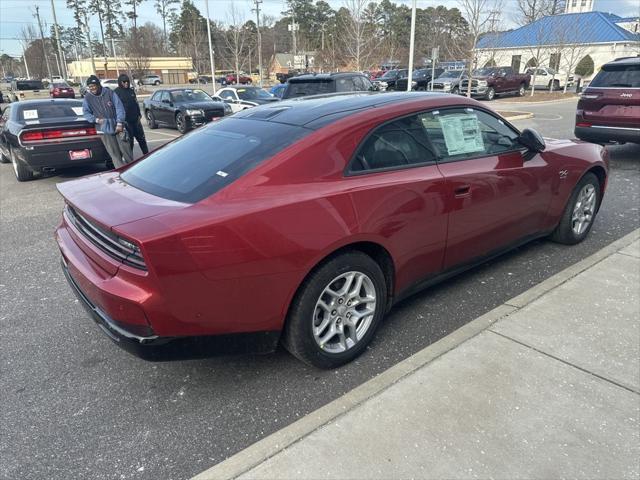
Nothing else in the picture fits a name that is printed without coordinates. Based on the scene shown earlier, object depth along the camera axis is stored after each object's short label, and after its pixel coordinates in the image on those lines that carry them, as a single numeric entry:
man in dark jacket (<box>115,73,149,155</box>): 9.16
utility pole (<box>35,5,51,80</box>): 59.83
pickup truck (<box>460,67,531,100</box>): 24.92
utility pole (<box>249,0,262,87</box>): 52.38
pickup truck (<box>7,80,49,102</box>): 30.91
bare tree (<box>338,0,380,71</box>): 20.52
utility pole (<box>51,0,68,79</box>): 39.62
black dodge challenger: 7.80
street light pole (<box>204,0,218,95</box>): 29.26
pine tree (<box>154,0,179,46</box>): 82.38
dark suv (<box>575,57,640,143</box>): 7.93
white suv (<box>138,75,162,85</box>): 60.53
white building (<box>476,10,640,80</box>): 28.20
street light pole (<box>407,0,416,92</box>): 16.42
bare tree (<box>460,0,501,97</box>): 20.38
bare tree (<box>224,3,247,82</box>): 39.03
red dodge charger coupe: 2.25
